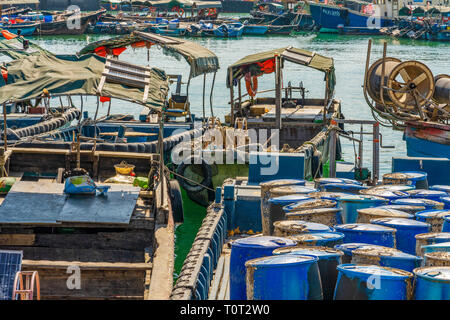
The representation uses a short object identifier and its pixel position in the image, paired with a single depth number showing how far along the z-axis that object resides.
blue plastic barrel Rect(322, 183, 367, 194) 20.92
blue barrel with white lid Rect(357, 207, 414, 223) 16.27
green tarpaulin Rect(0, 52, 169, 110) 24.86
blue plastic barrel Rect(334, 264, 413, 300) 12.03
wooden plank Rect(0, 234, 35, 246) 21.17
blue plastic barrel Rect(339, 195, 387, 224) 17.70
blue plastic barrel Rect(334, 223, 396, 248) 14.67
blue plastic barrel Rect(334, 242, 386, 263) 13.91
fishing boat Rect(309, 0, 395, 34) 158.20
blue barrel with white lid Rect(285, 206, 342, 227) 16.58
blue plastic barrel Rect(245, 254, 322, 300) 12.51
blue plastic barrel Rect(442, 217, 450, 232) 16.34
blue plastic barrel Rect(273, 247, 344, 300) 13.54
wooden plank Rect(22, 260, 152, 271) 18.36
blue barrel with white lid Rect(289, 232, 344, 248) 14.44
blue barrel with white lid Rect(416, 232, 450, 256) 14.71
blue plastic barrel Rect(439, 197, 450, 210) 18.92
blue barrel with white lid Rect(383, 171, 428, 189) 22.13
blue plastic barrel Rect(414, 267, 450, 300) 11.89
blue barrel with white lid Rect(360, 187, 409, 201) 19.12
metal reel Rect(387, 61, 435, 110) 36.67
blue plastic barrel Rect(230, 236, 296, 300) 14.09
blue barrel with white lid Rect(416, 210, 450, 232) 16.64
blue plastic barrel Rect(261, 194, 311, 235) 18.39
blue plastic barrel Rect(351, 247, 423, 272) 13.36
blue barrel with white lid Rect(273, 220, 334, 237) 15.29
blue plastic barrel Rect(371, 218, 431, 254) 15.60
